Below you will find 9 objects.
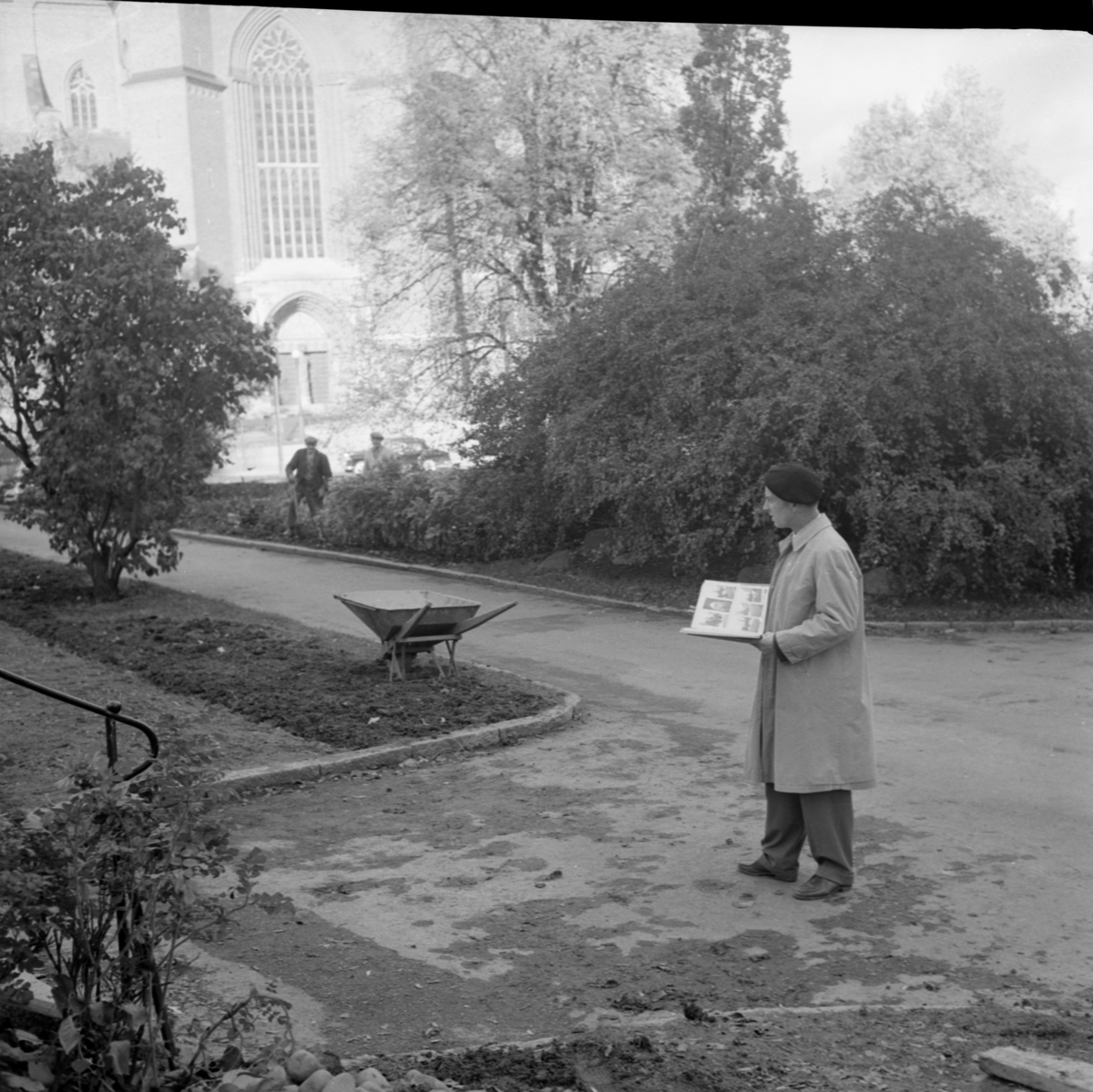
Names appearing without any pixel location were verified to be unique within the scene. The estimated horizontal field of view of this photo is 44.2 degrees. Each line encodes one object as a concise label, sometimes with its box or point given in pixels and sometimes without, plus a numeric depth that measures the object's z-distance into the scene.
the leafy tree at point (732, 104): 20.92
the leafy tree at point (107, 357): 12.38
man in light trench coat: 5.20
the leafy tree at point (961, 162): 20.39
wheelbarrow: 9.06
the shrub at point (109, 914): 2.93
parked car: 19.38
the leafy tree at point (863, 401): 12.60
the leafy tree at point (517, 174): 20.19
